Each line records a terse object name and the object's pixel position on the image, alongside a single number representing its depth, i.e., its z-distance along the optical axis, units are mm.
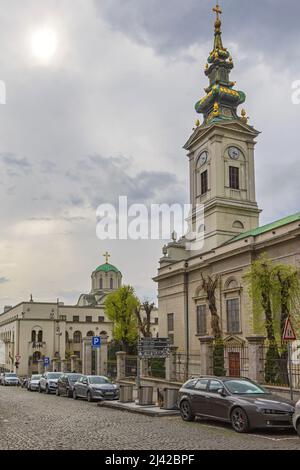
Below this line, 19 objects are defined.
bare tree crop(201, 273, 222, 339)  36719
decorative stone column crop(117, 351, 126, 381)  35781
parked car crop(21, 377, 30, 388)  44638
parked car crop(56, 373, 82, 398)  28906
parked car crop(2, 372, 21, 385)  51031
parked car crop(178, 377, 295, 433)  13641
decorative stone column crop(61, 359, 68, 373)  47772
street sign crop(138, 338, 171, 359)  23859
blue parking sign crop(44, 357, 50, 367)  53981
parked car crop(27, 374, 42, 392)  37594
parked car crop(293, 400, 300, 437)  12055
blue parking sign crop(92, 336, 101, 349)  36231
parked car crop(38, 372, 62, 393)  33234
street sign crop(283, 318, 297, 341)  16578
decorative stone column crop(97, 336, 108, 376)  39500
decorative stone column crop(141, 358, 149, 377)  34094
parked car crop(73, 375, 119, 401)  24859
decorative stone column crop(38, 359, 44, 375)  59125
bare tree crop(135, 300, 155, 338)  48394
